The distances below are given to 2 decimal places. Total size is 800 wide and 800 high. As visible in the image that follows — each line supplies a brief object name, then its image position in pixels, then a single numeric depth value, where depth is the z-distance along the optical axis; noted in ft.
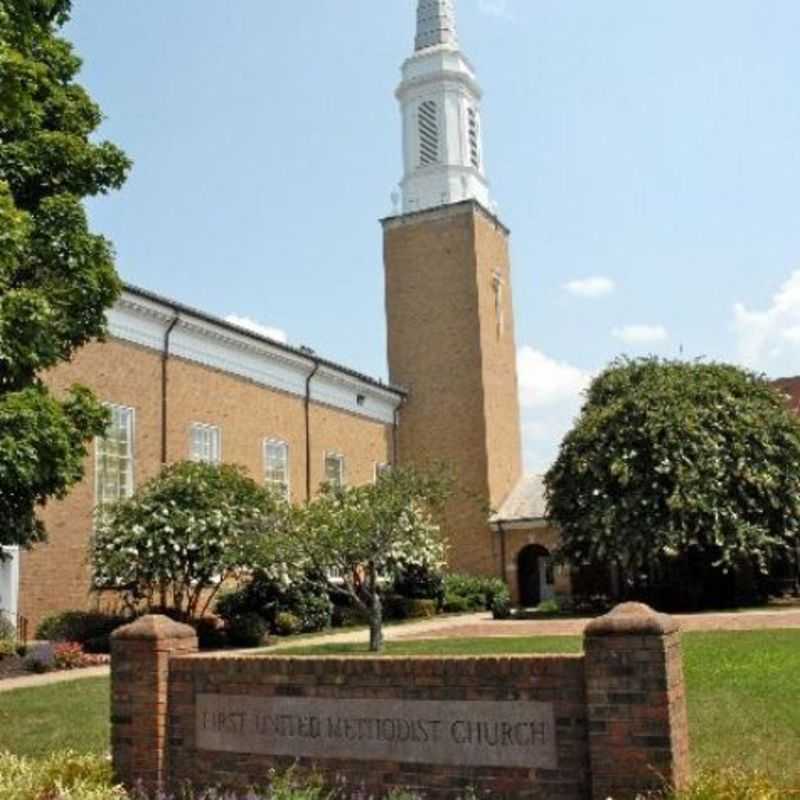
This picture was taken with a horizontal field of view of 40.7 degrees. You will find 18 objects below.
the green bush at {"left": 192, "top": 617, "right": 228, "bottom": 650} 79.45
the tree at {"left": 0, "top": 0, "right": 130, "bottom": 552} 47.29
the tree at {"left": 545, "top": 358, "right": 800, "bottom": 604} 93.04
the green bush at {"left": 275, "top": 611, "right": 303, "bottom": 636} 86.48
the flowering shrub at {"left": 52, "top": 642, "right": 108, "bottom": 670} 65.05
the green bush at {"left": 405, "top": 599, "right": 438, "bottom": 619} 107.76
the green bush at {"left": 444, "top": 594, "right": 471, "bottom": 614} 115.34
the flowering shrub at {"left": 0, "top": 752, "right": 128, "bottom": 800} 25.79
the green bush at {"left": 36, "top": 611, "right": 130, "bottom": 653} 74.95
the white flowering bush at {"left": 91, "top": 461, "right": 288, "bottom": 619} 76.23
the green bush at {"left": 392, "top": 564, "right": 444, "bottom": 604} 111.55
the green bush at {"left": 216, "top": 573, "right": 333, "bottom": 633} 87.25
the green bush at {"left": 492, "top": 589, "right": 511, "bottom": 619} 102.83
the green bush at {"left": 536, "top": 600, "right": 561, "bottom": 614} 108.78
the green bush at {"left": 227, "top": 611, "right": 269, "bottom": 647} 79.00
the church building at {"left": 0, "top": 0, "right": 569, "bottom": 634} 104.32
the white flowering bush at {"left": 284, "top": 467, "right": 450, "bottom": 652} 64.49
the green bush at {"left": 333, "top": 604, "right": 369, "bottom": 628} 99.35
